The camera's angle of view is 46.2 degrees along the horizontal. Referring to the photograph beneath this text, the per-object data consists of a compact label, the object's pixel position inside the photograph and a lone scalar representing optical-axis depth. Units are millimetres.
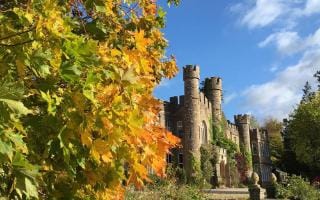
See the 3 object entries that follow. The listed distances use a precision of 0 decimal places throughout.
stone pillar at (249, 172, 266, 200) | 15029
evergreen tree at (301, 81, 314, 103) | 56729
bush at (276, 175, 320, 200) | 16049
